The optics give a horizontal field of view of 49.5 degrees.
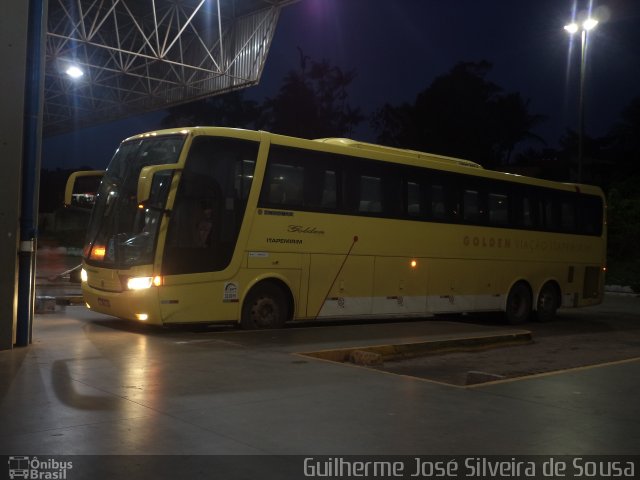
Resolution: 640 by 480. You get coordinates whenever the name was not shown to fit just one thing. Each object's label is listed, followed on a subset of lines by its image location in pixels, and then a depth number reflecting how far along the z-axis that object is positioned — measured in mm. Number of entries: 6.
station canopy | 21812
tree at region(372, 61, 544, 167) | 49281
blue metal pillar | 9602
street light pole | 24781
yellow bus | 11469
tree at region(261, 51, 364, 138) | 52062
